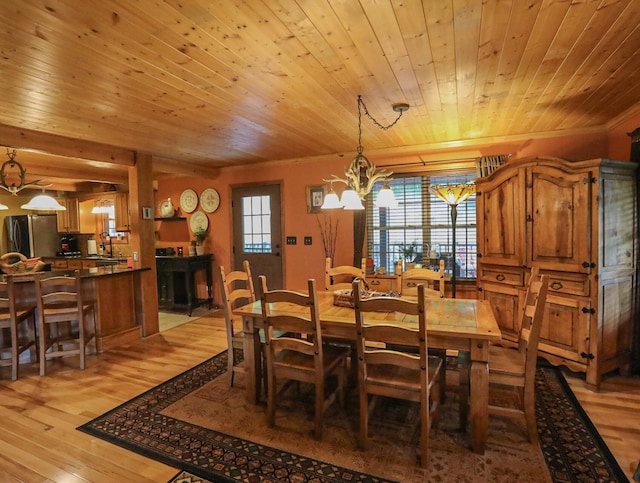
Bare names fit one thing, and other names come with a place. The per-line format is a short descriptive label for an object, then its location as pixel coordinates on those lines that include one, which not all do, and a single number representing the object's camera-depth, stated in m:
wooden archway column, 4.40
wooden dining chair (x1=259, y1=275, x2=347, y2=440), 2.21
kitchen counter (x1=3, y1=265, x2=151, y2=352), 3.89
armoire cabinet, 2.93
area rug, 1.94
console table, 5.60
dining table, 2.09
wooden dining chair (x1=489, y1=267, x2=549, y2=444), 2.09
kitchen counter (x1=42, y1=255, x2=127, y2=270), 6.59
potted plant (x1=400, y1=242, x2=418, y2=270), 4.53
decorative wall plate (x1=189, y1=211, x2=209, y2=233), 6.06
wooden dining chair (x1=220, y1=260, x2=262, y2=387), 2.92
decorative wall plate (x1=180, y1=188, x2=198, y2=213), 6.16
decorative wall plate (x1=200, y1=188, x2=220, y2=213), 5.96
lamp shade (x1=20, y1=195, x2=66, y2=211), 4.38
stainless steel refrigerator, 7.45
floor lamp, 4.13
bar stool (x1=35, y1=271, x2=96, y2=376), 3.35
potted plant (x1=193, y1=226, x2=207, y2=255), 5.96
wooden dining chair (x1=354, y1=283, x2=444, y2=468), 1.92
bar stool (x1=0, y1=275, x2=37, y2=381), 3.27
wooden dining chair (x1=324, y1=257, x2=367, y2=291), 3.39
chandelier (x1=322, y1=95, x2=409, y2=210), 2.54
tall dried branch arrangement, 5.12
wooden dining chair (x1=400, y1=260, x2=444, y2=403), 3.01
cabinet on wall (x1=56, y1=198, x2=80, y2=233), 7.49
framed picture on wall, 5.18
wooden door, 5.53
